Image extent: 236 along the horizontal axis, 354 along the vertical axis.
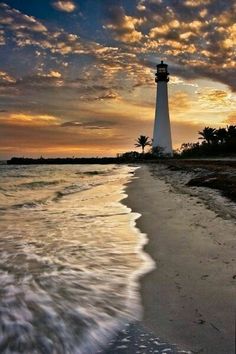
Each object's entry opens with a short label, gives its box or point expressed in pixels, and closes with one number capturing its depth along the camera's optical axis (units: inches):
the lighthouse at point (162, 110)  2947.8
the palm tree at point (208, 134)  3085.6
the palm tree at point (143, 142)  4276.6
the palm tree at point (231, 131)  2680.9
